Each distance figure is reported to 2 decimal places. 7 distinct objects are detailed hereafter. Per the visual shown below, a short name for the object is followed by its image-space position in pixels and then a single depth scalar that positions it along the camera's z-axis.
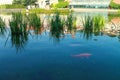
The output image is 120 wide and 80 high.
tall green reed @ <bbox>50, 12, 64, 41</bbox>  3.12
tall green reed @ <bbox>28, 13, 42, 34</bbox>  3.30
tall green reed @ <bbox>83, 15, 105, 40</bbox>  3.17
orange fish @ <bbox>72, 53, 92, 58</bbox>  2.09
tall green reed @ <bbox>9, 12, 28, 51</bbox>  2.76
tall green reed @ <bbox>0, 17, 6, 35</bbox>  3.25
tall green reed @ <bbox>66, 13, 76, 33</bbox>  3.38
